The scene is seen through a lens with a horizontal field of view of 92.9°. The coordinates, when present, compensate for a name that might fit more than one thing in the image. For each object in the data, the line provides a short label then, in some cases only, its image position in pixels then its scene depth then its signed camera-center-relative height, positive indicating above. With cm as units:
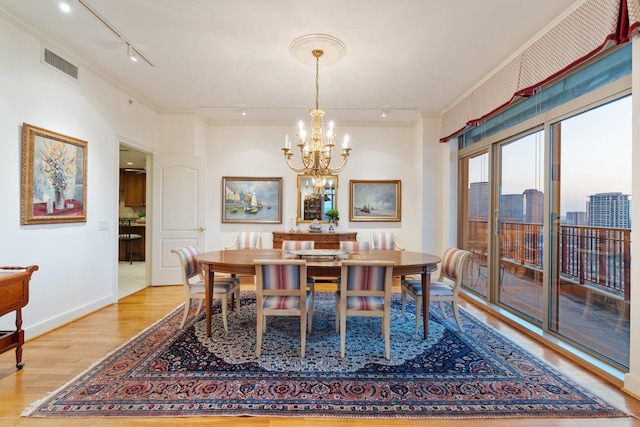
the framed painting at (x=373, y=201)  559 +27
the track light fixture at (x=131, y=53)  308 +166
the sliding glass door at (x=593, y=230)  232 -10
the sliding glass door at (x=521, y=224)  314 -8
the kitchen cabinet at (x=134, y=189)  774 +63
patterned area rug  188 -119
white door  485 +6
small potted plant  532 -3
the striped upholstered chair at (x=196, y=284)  306 -74
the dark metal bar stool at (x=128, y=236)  716 -52
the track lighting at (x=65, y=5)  241 +168
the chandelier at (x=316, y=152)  306 +65
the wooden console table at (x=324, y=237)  517 -38
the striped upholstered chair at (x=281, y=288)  250 -61
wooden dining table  265 -44
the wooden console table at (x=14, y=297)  209 -60
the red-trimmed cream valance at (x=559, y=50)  206 +139
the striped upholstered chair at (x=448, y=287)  300 -73
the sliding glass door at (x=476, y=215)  412 +2
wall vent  297 +154
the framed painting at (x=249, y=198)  556 +31
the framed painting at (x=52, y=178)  278 +36
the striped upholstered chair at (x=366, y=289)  248 -61
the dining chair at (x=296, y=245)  381 -38
